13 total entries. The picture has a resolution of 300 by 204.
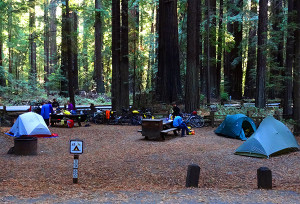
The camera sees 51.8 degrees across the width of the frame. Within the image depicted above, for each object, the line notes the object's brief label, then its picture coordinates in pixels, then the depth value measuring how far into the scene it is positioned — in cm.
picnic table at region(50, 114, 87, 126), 1970
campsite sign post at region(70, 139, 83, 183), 780
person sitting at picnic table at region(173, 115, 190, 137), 1639
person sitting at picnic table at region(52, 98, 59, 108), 2455
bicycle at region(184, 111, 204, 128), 1945
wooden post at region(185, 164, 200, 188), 739
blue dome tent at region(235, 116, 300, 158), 1165
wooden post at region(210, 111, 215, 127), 1922
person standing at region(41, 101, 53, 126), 1831
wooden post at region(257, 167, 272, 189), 727
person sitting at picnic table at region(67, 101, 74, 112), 2164
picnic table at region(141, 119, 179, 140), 1516
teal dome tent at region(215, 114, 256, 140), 1587
